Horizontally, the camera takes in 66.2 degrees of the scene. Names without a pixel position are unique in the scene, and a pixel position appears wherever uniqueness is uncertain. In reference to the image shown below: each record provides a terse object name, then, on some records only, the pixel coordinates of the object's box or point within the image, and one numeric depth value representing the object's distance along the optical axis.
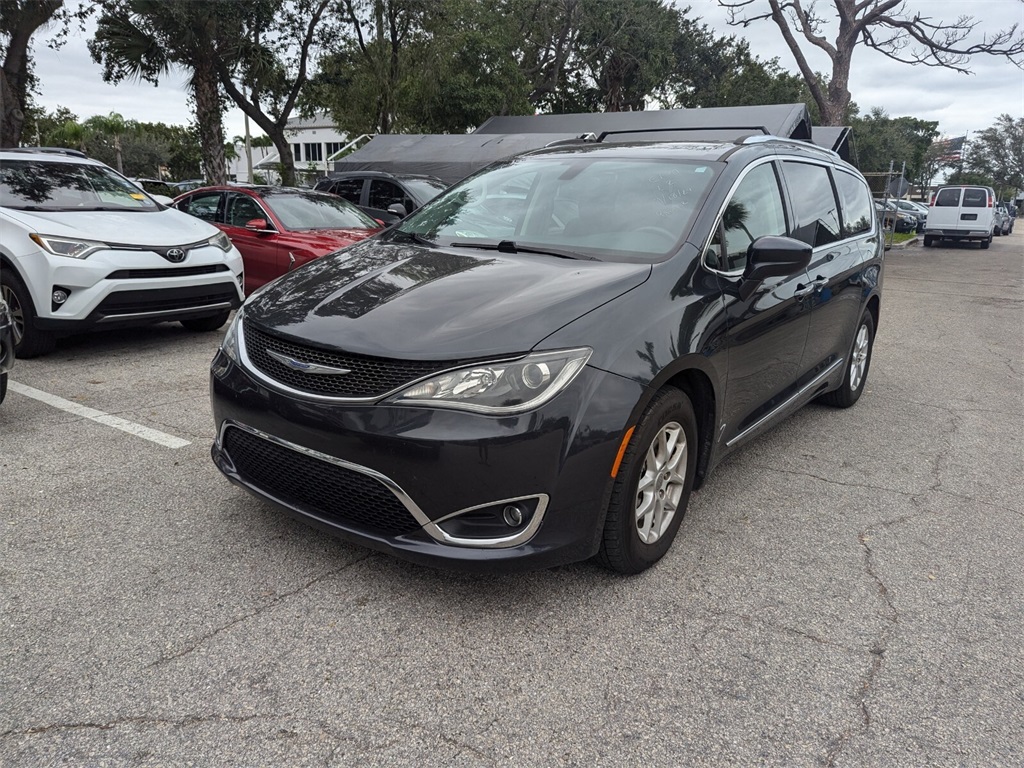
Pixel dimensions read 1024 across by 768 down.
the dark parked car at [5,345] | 4.54
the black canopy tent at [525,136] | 14.91
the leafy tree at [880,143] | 51.53
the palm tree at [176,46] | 15.20
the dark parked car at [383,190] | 11.46
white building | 69.12
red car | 8.46
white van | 25.48
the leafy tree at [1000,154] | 92.94
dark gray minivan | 2.55
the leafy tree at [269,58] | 16.30
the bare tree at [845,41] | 23.08
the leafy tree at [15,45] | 15.41
